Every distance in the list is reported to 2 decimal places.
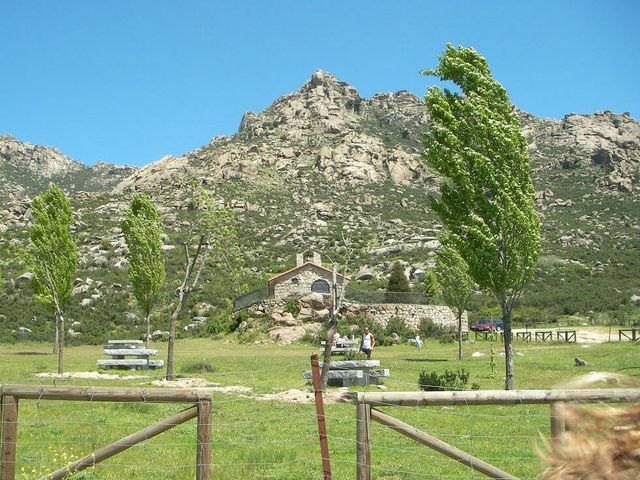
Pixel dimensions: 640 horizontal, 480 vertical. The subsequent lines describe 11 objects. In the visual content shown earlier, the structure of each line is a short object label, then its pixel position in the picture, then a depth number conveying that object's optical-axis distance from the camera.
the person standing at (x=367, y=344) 26.16
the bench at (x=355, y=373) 19.98
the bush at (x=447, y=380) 17.20
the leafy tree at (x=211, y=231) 23.00
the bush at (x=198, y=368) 23.64
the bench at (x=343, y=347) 28.27
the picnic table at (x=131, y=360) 24.34
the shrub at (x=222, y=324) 43.81
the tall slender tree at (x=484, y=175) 18.02
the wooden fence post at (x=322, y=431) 6.64
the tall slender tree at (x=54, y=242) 31.53
